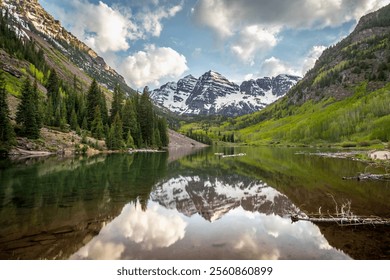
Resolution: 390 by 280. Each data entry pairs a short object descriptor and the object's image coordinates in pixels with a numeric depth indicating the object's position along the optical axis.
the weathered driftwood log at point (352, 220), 17.14
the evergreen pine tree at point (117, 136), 93.44
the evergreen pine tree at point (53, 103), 87.75
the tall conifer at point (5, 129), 60.00
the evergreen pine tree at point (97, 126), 94.88
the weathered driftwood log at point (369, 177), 34.59
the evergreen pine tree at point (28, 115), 69.38
